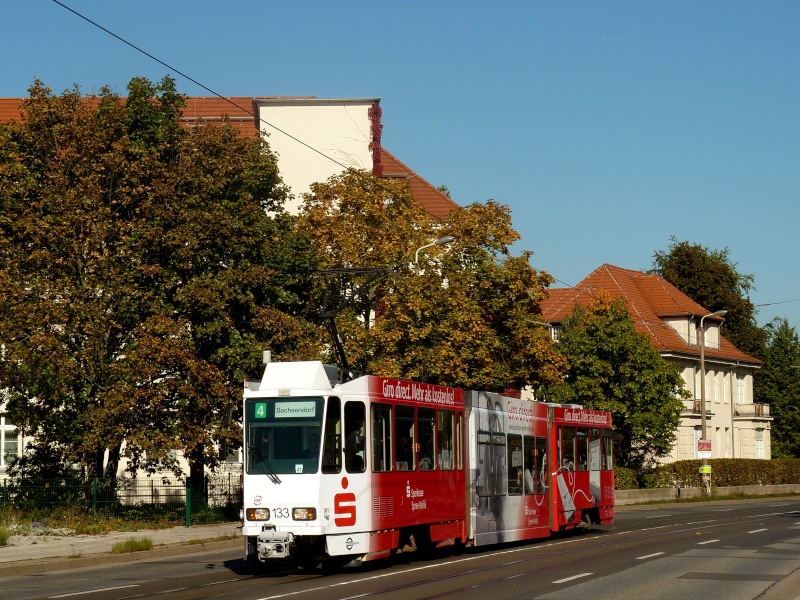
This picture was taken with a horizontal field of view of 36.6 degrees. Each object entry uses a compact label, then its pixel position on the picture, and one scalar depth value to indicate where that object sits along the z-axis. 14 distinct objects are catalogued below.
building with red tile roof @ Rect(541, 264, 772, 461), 75.62
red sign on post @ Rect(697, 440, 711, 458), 54.69
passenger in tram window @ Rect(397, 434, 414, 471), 19.84
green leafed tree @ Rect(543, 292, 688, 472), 54.66
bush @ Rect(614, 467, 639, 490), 54.00
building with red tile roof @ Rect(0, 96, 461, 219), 55.38
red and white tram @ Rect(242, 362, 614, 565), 18.33
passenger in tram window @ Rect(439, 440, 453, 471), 21.45
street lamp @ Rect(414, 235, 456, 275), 37.34
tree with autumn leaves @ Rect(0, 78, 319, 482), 29.16
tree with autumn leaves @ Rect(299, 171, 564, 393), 38.41
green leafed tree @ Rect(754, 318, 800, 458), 89.00
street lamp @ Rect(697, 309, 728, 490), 56.03
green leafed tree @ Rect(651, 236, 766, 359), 89.25
